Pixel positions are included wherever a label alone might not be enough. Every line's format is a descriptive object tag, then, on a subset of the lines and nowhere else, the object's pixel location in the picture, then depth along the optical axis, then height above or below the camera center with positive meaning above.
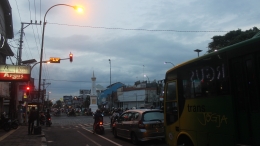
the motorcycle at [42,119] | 29.02 -1.15
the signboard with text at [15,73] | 21.70 +2.88
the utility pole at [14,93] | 27.20 +1.57
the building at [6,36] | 25.55 +7.12
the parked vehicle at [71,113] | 64.69 -1.28
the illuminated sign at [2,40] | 24.15 +6.13
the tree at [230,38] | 31.11 +8.00
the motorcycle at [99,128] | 18.72 -1.41
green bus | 5.85 +0.16
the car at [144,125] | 12.45 -0.86
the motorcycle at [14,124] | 23.14 -1.29
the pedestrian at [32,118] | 18.28 -0.63
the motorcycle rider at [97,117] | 19.26 -0.69
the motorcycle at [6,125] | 21.40 -1.24
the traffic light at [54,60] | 23.30 +4.02
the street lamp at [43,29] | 20.59 +5.95
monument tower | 65.31 +1.93
